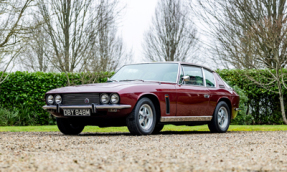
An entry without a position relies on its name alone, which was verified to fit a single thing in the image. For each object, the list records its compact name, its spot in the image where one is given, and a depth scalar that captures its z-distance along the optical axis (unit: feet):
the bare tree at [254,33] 47.21
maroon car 24.85
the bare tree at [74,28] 65.26
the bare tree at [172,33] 87.40
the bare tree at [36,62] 96.47
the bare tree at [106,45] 57.55
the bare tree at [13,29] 39.60
